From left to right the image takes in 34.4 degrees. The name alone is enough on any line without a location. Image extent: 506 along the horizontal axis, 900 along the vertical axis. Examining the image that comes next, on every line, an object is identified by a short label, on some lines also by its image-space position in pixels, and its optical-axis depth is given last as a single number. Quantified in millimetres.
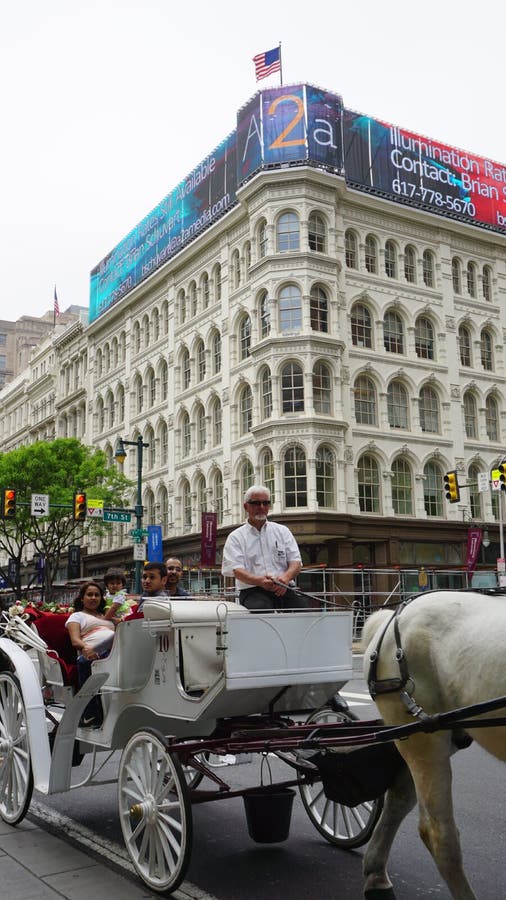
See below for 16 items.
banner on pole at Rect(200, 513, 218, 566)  37625
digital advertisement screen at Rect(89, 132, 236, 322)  42531
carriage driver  6031
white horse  4039
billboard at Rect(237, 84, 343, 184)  38250
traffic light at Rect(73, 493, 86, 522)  28594
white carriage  5078
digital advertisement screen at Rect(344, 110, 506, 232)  40562
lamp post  30312
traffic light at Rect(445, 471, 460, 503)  27141
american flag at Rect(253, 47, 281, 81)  40281
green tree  42781
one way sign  32344
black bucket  5570
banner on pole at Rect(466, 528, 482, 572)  35878
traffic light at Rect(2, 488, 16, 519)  27188
